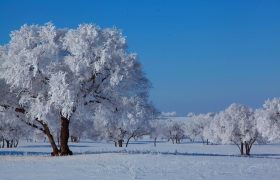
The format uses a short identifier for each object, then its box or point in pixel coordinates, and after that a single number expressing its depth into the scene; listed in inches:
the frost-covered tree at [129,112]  1638.2
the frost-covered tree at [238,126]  3686.0
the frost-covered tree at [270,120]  2682.1
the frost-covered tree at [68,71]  1530.5
